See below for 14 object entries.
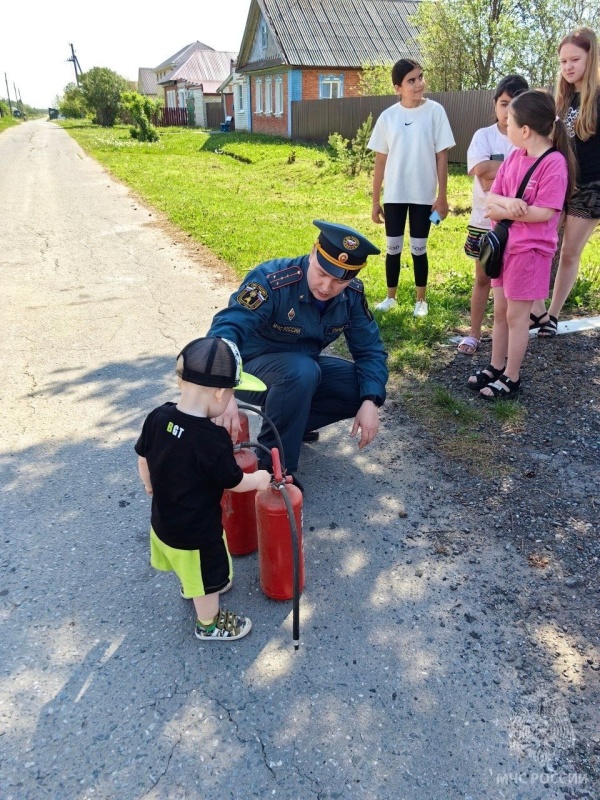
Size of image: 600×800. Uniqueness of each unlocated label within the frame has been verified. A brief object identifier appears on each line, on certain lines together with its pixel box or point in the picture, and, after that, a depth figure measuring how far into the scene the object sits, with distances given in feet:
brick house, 90.02
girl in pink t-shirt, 11.38
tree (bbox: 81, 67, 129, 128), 159.02
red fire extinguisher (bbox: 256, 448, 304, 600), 7.80
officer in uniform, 9.16
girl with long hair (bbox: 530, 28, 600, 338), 13.61
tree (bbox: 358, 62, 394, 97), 77.25
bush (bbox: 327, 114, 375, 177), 47.70
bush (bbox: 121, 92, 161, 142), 89.56
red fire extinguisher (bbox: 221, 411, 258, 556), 8.93
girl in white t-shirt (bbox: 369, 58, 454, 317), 15.70
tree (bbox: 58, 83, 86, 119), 208.16
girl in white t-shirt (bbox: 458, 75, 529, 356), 13.51
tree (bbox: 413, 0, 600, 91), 57.88
